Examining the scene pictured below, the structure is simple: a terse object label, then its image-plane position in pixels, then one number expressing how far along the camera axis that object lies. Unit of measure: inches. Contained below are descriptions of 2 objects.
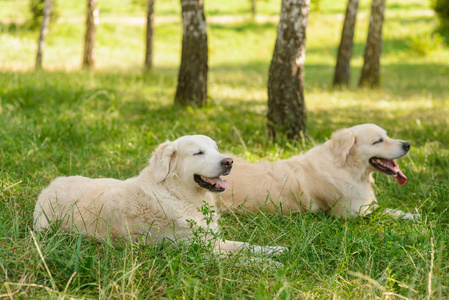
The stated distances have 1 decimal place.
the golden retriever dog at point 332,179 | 171.5
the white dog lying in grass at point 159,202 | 132.0
